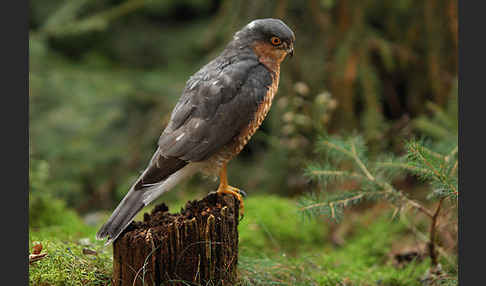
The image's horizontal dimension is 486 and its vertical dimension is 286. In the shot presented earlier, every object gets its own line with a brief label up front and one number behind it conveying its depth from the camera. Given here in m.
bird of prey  6.39
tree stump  5.90
